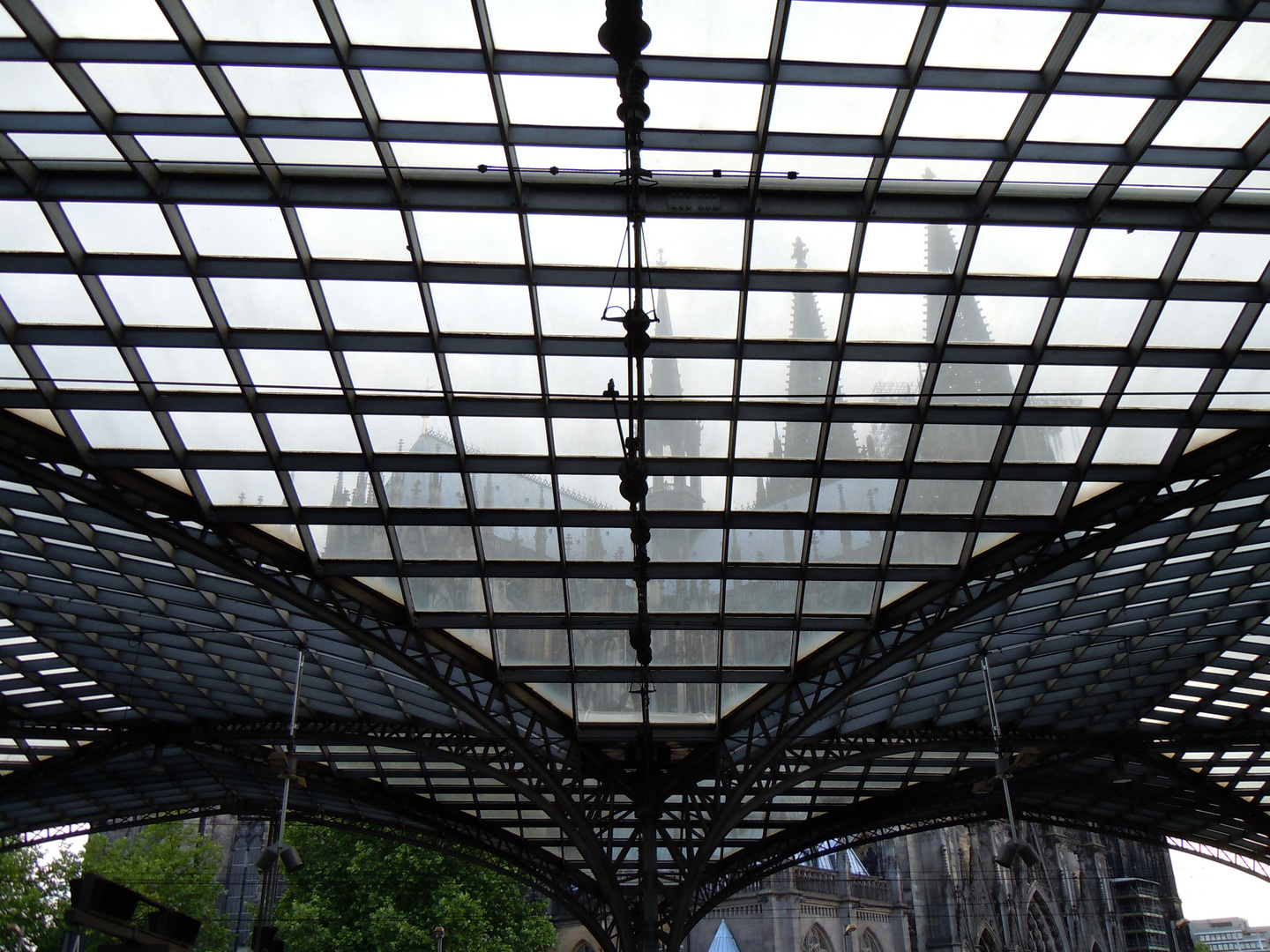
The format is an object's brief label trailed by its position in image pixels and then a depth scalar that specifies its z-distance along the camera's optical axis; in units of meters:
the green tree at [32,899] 49.06
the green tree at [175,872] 53.78
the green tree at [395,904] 41.81
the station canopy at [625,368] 15.27
